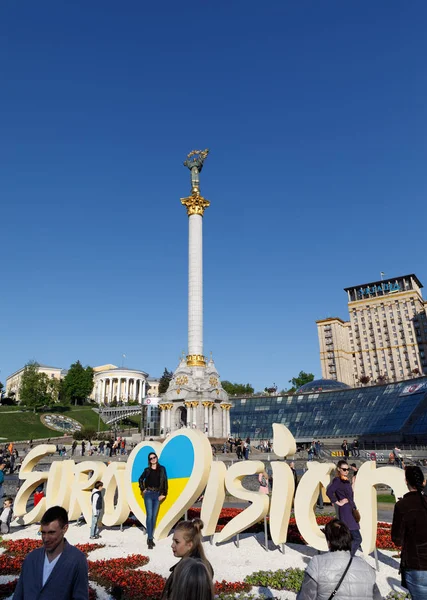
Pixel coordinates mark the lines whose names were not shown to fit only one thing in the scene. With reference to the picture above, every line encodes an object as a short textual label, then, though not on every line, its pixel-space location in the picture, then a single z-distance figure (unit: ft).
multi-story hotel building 430.61
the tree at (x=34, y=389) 305.32
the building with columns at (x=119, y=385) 470.80
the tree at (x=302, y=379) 470.80
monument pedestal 180.55
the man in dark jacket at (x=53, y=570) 14.82
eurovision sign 35.99
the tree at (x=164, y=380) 385.29
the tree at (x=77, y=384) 393.70
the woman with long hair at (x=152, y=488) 41.50
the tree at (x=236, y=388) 455.01
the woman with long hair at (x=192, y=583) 12.80
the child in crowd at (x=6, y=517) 48.06
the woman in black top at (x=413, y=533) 18.49
